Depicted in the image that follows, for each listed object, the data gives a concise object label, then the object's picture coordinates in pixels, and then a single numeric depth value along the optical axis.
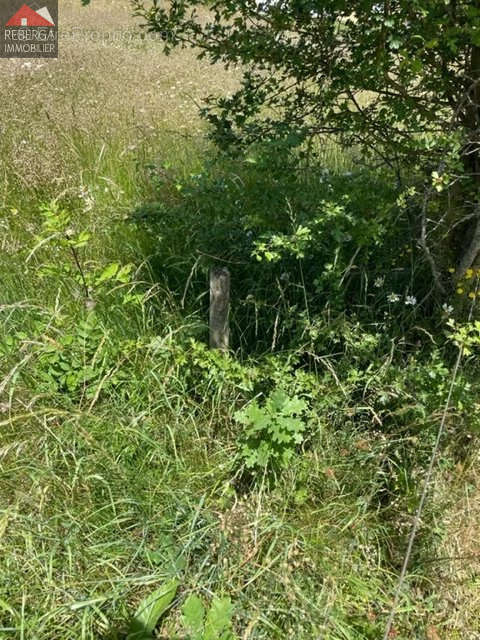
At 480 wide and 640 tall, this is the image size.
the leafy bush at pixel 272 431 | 1.83
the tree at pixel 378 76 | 1.83
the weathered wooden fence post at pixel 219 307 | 2.07
